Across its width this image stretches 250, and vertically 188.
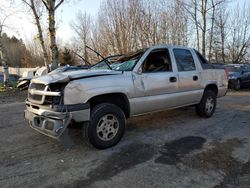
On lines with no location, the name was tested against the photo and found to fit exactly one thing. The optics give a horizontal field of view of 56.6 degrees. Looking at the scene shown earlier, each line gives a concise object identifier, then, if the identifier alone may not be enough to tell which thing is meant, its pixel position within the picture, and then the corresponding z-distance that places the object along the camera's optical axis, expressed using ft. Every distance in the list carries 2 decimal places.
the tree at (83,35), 100.59
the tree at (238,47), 103.45
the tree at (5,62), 48.96
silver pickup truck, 12.35
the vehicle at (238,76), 46.01
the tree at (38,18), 50.19
